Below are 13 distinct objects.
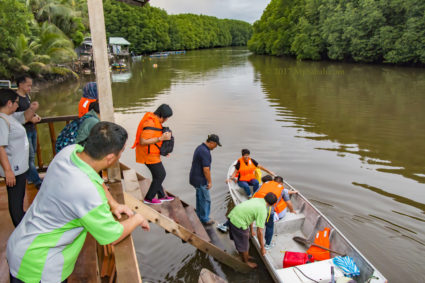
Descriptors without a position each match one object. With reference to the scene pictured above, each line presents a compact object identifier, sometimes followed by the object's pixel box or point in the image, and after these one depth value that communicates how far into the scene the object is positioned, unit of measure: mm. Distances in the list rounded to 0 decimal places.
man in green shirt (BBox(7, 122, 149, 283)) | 1708
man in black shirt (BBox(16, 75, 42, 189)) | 4297
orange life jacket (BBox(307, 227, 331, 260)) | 5261
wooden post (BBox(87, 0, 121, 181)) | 2986
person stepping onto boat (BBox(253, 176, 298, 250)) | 5590
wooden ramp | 3859
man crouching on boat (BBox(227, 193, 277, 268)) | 4938
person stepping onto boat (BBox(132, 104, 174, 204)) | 4676
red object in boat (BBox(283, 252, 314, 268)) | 5121
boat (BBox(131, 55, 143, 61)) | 60447
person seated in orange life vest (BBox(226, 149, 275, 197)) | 7422
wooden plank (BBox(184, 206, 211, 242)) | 5027
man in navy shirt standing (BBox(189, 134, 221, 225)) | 5473
